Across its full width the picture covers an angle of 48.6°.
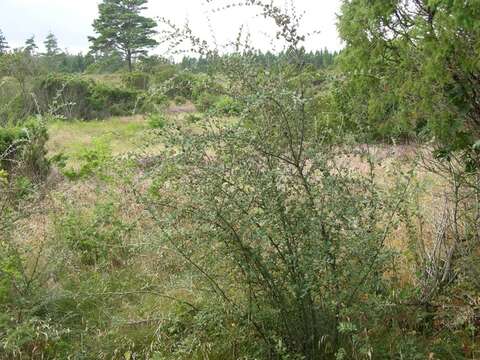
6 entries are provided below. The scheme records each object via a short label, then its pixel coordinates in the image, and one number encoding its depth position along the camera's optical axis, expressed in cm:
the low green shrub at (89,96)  2136
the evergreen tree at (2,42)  4864
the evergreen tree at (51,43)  4894
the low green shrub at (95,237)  484
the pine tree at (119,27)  3716
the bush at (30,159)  771
